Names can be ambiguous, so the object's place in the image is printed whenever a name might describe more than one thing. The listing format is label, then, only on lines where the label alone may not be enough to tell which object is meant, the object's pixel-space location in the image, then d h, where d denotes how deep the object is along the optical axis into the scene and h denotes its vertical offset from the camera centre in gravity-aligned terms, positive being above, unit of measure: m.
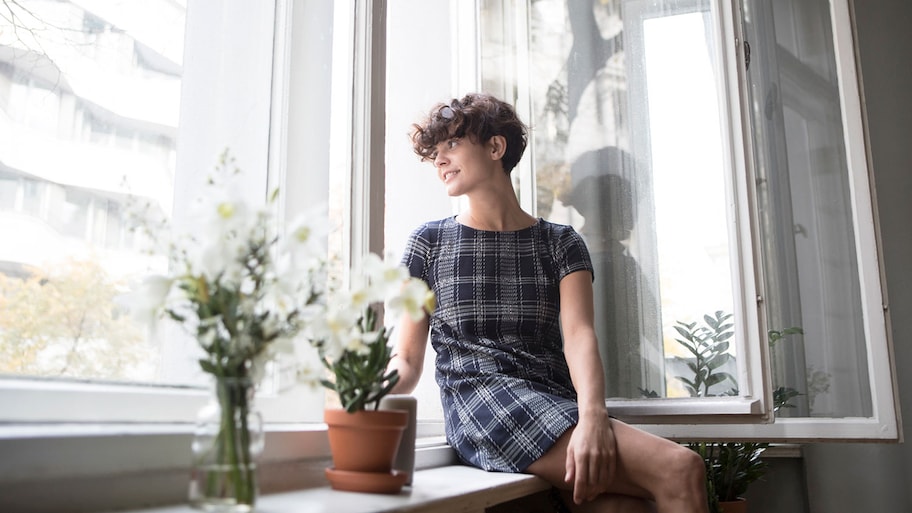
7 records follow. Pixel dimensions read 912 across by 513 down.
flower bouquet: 0.86 +0.09
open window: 2.04 +0.53
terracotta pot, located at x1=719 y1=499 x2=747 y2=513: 2.21 -0.37
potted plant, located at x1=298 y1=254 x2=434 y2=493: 1.14 -0.06
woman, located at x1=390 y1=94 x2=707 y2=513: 1.51 +0.09
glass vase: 0.85 -0.08
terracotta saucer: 1.13 -0.15
